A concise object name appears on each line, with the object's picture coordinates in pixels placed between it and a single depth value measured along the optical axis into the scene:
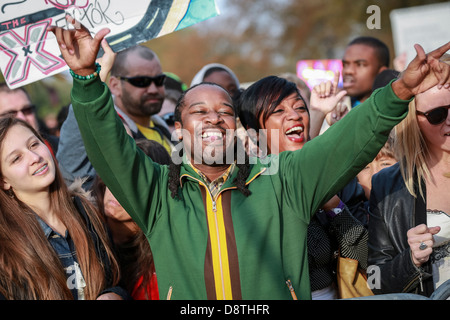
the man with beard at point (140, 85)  4.86
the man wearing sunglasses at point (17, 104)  4.66
